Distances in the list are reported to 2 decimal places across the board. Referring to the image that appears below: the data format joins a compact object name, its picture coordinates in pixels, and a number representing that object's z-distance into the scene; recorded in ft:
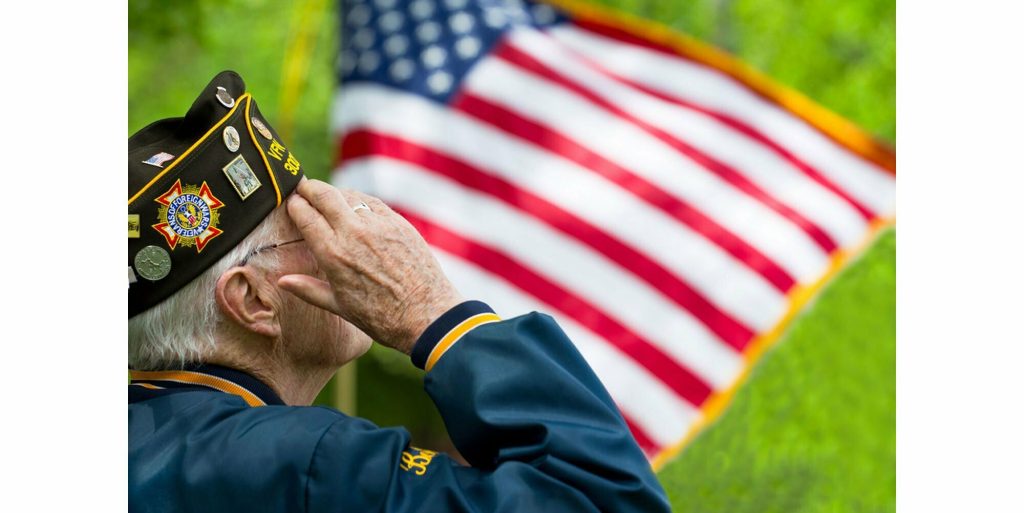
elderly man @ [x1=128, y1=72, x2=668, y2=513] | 15.13
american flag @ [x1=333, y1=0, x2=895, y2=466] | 25.60
